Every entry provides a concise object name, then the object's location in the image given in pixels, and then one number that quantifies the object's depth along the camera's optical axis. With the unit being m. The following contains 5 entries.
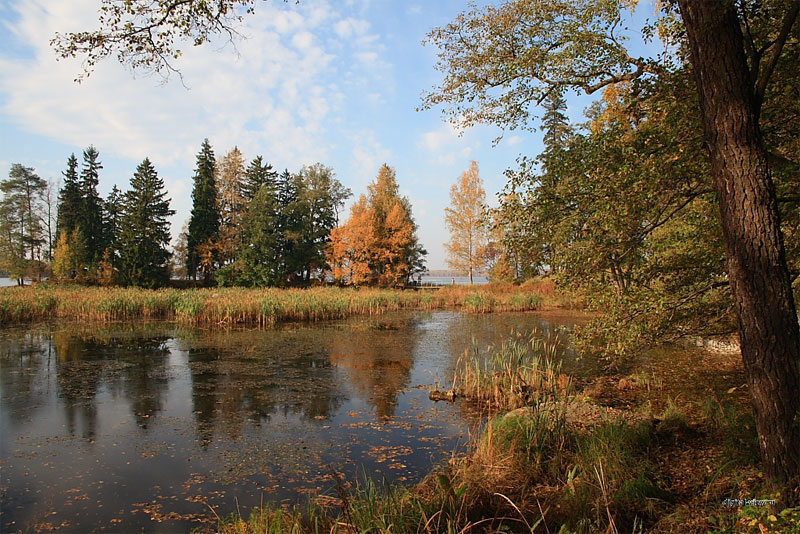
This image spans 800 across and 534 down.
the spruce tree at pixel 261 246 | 31.75
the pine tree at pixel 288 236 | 33.47
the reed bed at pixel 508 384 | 6.90
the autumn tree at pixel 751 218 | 2.87
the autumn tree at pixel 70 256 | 31.81
